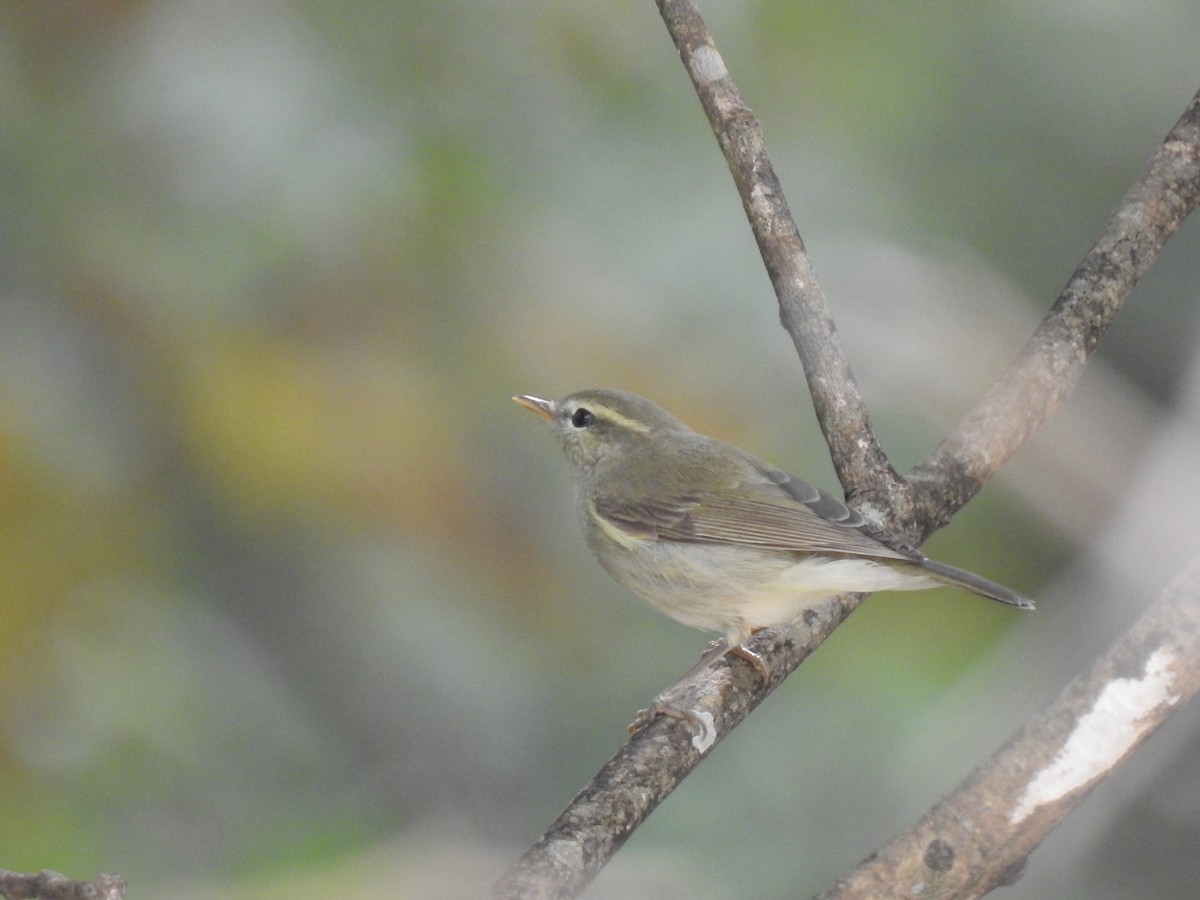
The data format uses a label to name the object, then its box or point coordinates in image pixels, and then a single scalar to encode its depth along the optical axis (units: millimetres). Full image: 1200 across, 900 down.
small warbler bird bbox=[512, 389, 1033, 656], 4957
